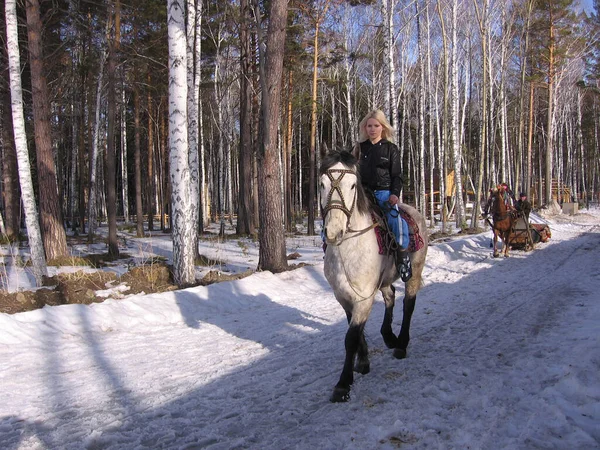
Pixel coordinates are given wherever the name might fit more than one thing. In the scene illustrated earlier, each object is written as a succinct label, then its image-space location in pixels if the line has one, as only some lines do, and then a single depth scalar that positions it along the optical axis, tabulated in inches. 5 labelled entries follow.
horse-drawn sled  532.1
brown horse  529.7
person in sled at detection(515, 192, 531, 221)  571.1
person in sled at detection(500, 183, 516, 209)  549.2
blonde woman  180.2
